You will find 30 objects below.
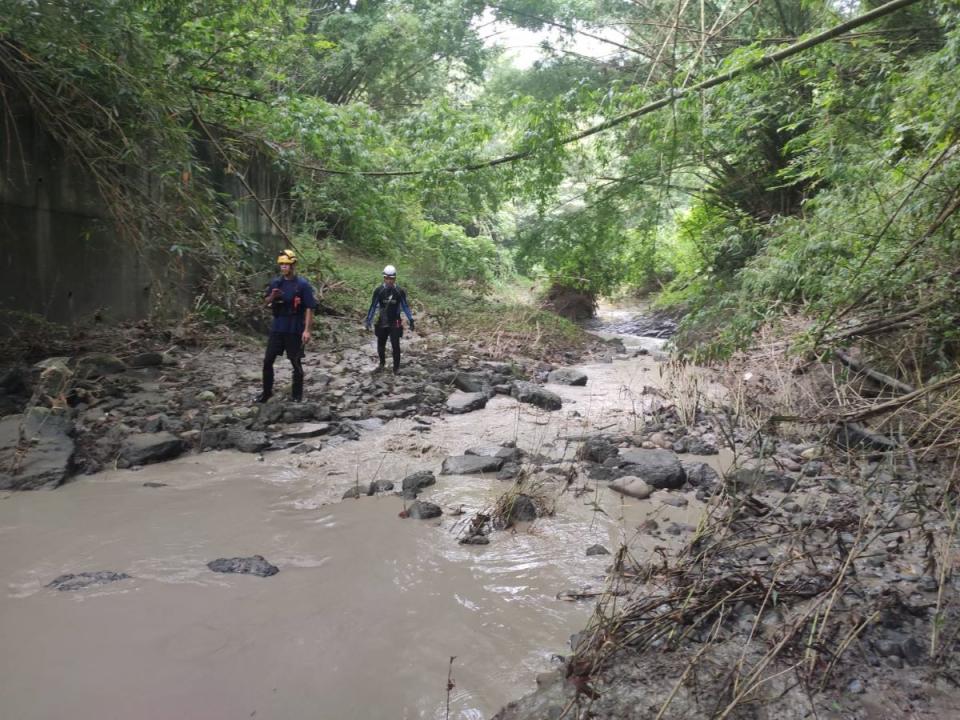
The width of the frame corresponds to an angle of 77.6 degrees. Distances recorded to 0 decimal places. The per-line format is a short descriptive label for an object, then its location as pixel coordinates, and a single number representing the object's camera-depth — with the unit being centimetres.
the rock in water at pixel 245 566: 345
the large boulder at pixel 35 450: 464
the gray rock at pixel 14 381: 597
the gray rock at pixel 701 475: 500
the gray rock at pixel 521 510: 427
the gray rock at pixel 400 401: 766
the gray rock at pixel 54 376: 593
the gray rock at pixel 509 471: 527
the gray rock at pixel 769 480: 455
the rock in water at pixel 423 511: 434
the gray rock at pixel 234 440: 583
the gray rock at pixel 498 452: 573
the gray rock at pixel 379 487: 486
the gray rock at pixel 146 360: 779
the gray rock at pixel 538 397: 827
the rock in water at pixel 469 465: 538
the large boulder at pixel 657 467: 501
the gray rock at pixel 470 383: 886
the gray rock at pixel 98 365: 686
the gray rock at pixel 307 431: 631
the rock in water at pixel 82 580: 318
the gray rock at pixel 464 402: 778
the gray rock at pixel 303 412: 673
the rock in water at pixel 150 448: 528
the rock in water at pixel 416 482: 486
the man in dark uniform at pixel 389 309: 914
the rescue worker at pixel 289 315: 707
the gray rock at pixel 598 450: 566
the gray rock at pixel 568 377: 1042
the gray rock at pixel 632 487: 482
